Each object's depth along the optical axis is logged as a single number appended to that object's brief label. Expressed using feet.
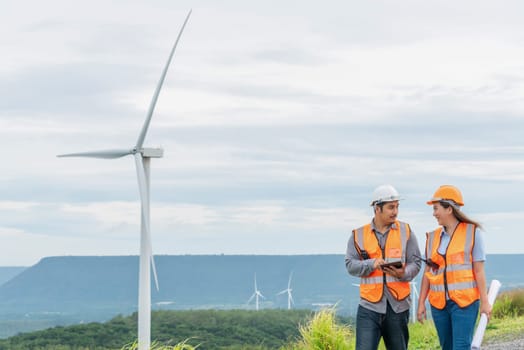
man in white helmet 30.42
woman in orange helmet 30.71
